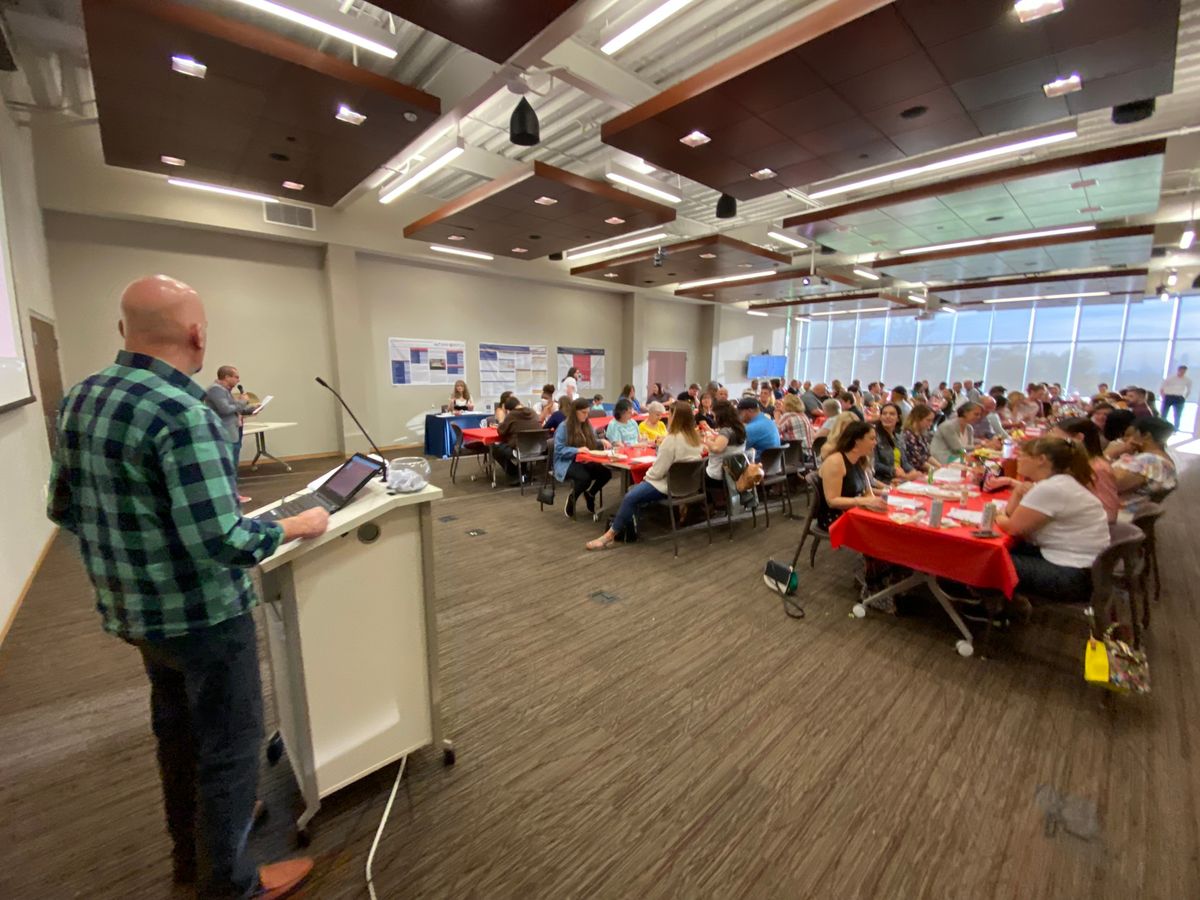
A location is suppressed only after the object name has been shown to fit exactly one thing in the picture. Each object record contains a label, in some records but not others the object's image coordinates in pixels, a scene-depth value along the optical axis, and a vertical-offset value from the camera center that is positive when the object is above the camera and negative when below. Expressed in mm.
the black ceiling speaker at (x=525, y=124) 4164 +2124
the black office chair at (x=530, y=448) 5914 -911
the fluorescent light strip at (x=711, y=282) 11223 +2280
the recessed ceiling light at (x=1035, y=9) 2678 +2029
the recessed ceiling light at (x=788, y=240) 8348 +2444
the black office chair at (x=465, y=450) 6824 -1113
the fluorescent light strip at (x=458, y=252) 8688 +2205
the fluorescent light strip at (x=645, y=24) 2977 +2229
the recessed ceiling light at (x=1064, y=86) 3459 +2098
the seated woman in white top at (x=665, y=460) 4203 -724
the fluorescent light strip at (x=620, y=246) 8617 +2551
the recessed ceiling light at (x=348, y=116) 3939 +2091
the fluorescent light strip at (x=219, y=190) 5963 +2350
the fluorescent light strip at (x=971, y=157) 4468 +2147
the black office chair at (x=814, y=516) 3461 -993
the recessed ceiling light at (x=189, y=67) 3301 +2069
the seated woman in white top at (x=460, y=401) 8719 -491
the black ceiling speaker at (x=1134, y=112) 4328 +2362
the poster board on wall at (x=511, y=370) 10555 +75
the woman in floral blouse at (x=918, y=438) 4848 -604
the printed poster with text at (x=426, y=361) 9250 +234
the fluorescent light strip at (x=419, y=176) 5047 +2258
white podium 1525 -901
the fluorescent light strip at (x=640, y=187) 5703 +2276
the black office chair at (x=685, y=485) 4230 -963
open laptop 1549 -385
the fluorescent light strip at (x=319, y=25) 2986 +2230
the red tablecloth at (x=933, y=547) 2506 -945
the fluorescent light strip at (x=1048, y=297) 12632 +2166
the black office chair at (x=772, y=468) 4839 -924
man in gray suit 3709 -256
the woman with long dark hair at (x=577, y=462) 5141 -918
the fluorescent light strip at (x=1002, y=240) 7637 +2298
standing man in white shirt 10758 -260
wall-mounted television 16969 +339
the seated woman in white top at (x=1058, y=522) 2469 -739
